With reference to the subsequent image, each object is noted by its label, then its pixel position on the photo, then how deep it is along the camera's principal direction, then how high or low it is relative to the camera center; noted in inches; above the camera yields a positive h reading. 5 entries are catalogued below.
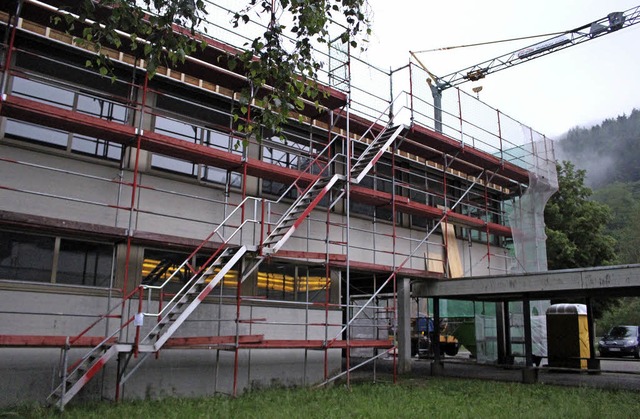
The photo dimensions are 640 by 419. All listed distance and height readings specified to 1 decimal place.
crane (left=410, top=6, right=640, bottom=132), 1323.8 +673.1
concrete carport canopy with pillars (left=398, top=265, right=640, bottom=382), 540.1 +35.6
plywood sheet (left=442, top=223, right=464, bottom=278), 756.6 +89.8
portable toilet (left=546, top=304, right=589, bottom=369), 750.5 -15.0
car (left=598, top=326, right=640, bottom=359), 1088.2 -32.6
